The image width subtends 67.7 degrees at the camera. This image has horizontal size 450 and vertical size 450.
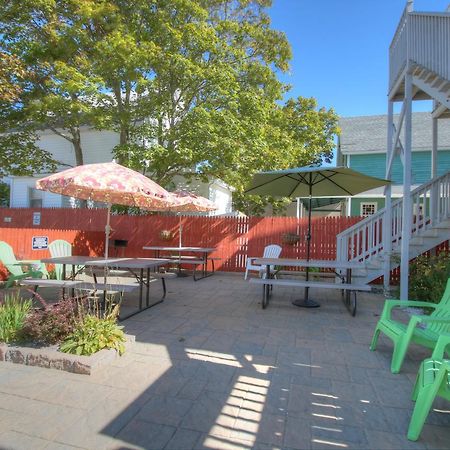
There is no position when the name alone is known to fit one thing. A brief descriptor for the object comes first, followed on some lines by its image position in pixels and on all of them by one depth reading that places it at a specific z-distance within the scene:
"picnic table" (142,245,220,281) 9.53
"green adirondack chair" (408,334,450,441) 2.34
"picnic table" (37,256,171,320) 5.19
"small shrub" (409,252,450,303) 6.43
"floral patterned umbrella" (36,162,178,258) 4.62
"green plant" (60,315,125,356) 3.54
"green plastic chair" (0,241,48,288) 6.89
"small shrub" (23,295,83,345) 3.64
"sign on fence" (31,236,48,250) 7.66
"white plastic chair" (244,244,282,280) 9.55
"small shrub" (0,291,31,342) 3.80
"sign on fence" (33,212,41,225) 14.13
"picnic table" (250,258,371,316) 5.80
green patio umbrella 5.97
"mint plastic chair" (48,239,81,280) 7.64
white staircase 7.56
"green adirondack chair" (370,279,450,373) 3.36
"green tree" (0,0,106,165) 10.35
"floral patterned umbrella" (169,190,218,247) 9.54
